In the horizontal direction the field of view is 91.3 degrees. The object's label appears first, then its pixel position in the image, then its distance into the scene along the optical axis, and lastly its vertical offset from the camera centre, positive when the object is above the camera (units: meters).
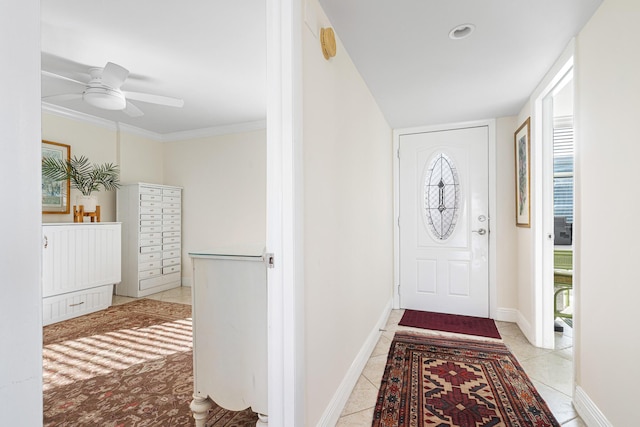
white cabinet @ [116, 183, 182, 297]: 4.28 -0.37
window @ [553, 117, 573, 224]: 3.72 +0.48
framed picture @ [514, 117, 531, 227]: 2.73 +0.34
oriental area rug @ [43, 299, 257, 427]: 1.74 -1.15
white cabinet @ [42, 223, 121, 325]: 3.27 -0.65
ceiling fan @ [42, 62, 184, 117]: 2.55 +1.02
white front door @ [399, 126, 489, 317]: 3.43 -0.12
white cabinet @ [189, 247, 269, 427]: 1.41 -0.56
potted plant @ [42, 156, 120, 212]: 3.57 +0.44
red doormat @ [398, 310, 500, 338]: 2.98 -1.15
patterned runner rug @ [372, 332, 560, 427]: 1.70 -1.13
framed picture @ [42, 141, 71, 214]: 3.61 +0.26
